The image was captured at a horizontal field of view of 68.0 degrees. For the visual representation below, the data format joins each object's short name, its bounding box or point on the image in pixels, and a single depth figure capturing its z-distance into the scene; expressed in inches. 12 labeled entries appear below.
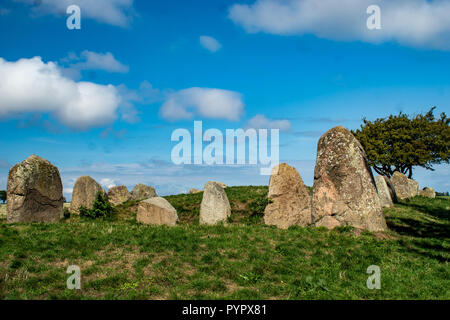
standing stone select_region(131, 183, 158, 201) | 1443.2
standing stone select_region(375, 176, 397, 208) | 1122.7
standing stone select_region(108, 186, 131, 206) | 1343.0
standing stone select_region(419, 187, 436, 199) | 1549.0
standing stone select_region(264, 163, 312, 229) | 775.1
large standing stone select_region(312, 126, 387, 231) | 692.1
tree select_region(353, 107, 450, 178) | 2057.1
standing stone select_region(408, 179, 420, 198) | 1512.1
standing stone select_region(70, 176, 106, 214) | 1111.0
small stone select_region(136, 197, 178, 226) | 814.5
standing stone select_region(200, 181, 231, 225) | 850.1
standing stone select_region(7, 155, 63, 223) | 863.1
